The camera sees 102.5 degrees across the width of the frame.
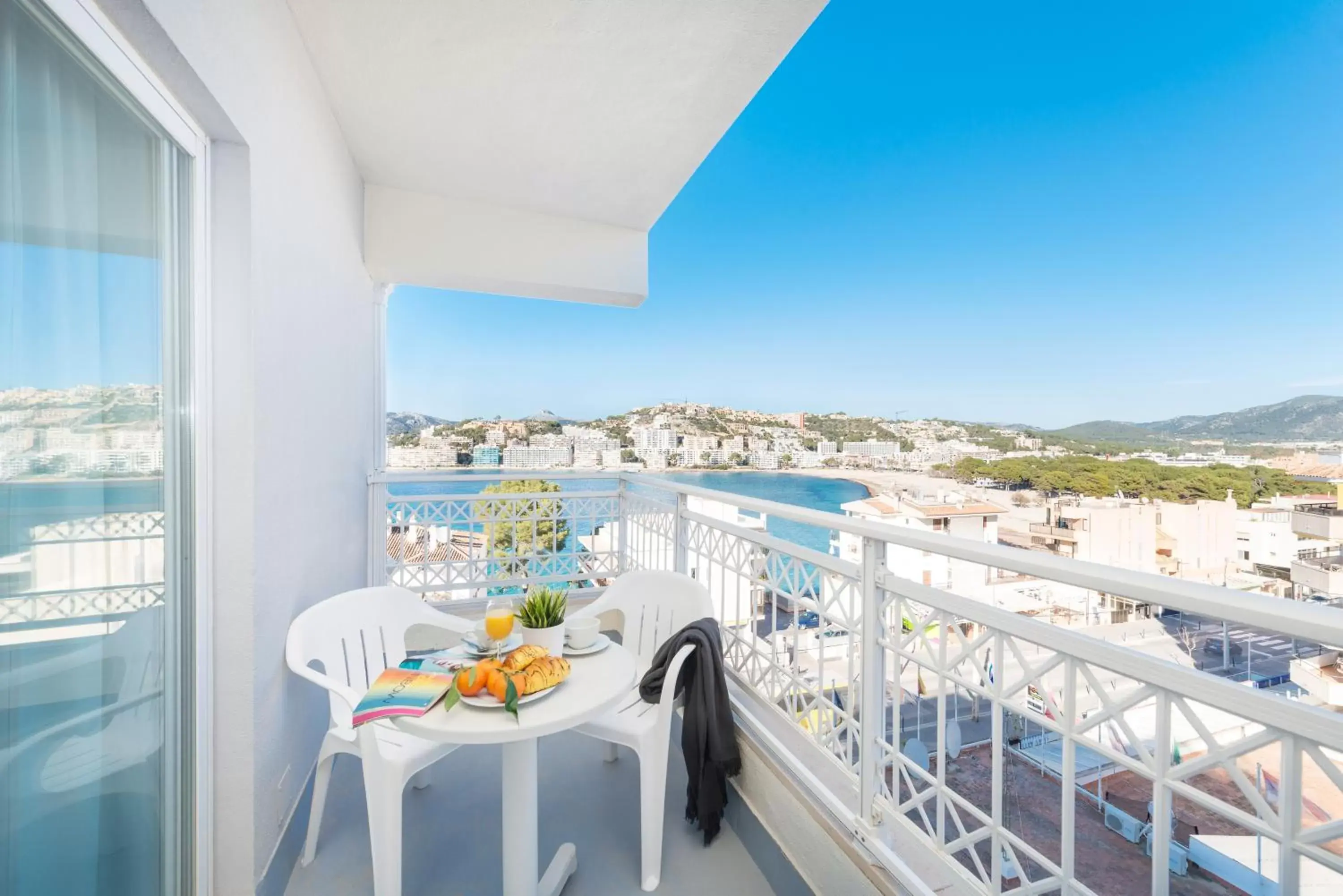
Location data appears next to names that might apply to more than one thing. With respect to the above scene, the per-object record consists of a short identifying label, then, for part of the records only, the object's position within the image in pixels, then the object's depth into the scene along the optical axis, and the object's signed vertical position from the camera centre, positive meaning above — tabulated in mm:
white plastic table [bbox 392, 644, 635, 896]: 1257 -660
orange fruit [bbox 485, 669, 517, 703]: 1353 -596
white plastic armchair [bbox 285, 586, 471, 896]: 1438 -775
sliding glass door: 789 -54
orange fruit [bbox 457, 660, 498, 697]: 1351 -584
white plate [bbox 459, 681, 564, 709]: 1334 -633
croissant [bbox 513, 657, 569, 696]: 1370 -598
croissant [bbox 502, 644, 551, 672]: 1427 -570
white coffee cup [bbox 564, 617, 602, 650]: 1719 -593
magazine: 1296 -632
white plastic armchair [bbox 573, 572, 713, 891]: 1649 -830
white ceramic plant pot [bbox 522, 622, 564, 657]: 1660 -589
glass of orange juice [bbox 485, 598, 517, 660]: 1637 -542
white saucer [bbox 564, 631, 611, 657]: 1695 -639
